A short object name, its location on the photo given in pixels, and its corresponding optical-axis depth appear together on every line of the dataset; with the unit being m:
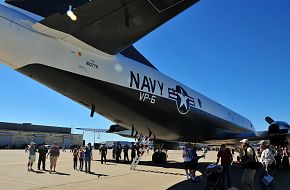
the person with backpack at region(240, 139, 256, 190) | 5.30
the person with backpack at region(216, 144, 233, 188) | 6.98
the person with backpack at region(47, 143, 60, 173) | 9.28
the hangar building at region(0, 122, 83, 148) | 43.65
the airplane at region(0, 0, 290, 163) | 4.60
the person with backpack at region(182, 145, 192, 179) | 7.85
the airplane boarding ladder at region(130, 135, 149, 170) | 10.17
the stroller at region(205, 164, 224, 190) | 5.78
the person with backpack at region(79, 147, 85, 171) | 9.76
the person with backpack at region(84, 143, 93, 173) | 9.19
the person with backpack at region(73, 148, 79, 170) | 10.31
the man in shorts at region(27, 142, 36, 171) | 9.37
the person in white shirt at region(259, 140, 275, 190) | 5.86
